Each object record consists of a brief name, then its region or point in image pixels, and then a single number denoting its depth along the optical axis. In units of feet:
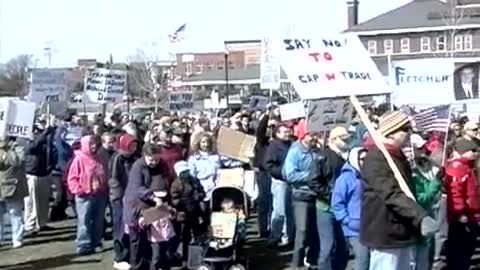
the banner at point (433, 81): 51.01
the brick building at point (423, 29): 323.78
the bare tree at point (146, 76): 377.13
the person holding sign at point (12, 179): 56.65
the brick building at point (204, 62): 453.41
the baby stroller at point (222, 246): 46.44
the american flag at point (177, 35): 159.18
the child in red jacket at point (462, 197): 44.78
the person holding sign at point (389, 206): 29.78
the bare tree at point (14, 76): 291.42
